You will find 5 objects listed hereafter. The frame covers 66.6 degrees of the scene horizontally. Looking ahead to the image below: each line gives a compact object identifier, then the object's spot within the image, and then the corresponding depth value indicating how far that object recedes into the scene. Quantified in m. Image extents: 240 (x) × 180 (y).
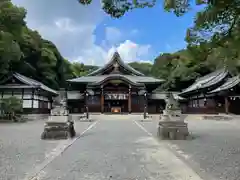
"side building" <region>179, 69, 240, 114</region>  21.37
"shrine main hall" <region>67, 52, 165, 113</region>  26.46
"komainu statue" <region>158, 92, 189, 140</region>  7.80
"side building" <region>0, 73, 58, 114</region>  20.41
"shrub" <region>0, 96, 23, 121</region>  16.53
